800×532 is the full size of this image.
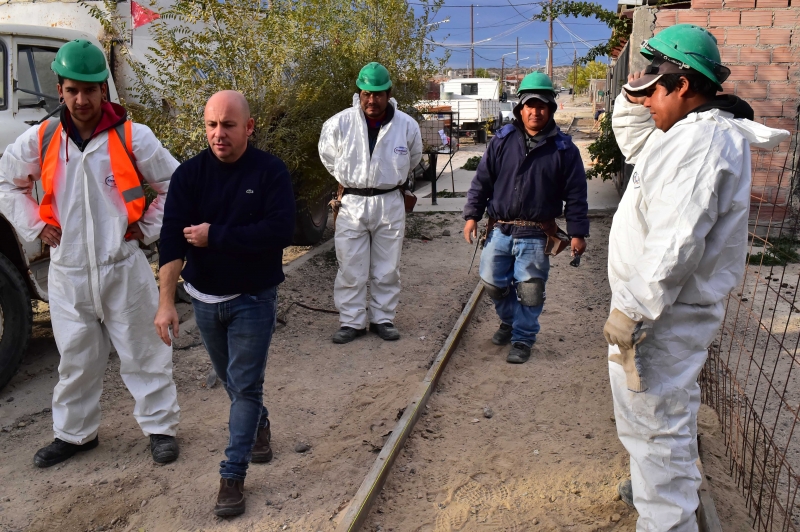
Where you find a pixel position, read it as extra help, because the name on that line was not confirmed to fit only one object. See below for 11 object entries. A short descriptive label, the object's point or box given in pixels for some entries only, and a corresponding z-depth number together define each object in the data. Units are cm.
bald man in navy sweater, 332
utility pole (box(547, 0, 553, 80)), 6197
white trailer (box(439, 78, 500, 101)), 3534
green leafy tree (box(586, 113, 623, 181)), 1111
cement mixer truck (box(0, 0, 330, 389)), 487
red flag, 725
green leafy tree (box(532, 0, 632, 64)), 1343
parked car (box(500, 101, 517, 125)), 3238
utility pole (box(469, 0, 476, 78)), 8782
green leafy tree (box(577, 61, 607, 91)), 7069
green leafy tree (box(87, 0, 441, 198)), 639
